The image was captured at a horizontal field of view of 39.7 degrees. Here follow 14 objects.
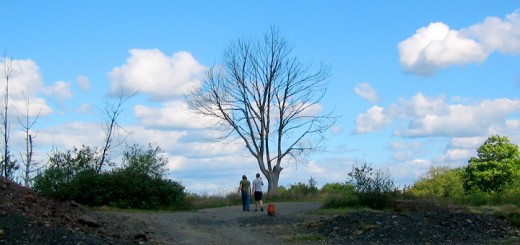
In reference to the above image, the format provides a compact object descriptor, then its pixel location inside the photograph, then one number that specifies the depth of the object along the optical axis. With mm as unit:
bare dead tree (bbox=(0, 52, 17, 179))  32938
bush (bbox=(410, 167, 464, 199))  40188
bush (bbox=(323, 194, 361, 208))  31058
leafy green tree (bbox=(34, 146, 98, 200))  32062
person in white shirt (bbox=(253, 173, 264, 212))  30578
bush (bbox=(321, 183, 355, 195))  48562
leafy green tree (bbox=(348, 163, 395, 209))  29797
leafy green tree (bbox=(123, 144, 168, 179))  35594
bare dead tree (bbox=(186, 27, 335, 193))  50812
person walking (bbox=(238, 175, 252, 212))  30248
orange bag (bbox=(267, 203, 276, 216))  26016
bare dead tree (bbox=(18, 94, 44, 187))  35469
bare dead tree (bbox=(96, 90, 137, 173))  36800
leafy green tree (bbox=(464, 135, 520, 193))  43875
